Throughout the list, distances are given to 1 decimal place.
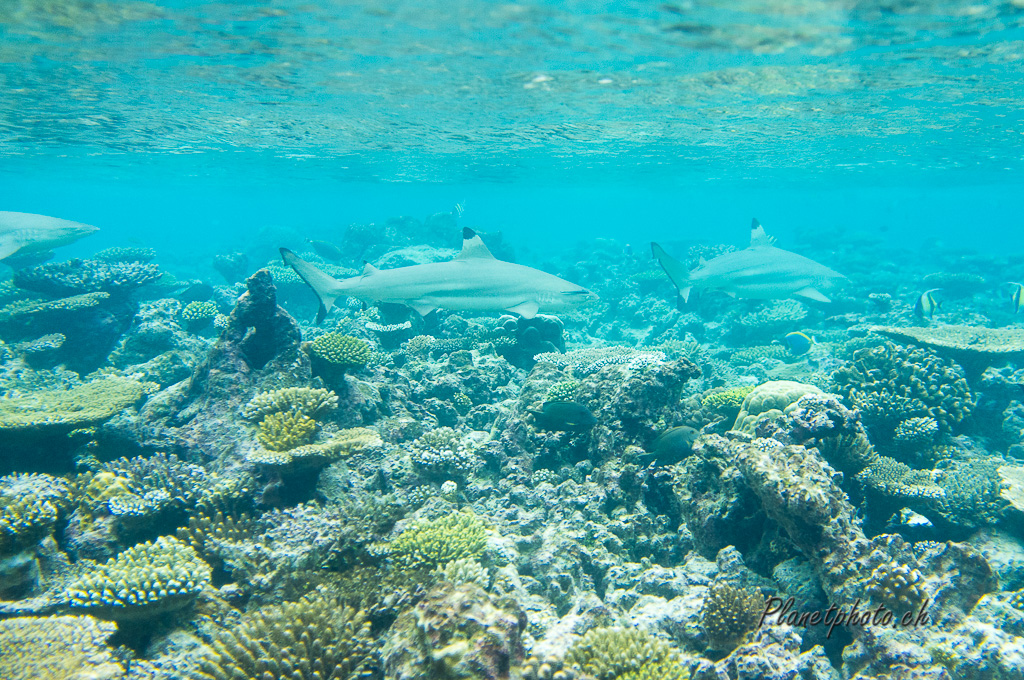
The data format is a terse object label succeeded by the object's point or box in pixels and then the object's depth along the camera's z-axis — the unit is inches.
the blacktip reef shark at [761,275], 498.0
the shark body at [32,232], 485.6
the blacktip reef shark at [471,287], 368.5
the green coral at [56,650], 114.8
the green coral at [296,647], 115.0
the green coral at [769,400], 241.8
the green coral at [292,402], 245.8
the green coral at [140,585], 140.3
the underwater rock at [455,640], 101.1
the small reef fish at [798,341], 510.3
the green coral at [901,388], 287.4
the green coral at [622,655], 116.8
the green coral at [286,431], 217.0
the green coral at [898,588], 132.3
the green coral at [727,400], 298.4
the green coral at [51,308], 474.0
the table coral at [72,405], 223.9
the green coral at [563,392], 284.7
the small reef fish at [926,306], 482.6
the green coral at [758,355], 565.9
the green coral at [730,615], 136.3
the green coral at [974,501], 215.0
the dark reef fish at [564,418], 245.6
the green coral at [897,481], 210.4
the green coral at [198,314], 561.6
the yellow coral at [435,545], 158.4
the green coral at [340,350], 292.2
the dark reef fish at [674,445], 214.4
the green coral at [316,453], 203.8
